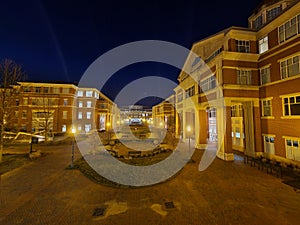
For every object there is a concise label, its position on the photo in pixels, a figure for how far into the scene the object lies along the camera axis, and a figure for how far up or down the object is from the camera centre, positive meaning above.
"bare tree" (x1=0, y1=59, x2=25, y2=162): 14.34 +2.79
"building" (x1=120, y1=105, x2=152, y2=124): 155.00 +9.43
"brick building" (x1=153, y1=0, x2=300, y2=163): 13.29 +3.78
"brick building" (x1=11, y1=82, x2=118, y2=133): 38.88 +3.84
